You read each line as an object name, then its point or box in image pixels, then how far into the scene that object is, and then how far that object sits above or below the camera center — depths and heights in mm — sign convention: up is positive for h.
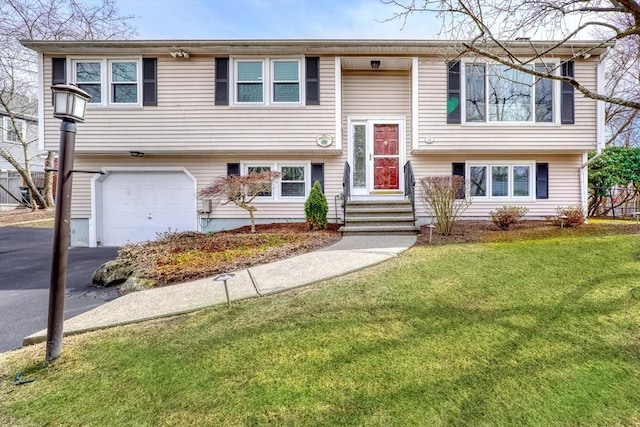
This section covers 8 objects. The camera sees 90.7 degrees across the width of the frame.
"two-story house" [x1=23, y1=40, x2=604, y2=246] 8625 +2799
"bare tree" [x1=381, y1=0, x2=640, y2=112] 4121 +3154
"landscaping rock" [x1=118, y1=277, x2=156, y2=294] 4926 -1176
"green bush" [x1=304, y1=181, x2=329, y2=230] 8008 +44
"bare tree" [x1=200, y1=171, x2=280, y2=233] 7625 +594
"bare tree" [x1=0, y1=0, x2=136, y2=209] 14852 +9024
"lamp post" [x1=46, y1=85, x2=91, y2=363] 2832 +2
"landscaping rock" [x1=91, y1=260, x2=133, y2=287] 5473 -1109
